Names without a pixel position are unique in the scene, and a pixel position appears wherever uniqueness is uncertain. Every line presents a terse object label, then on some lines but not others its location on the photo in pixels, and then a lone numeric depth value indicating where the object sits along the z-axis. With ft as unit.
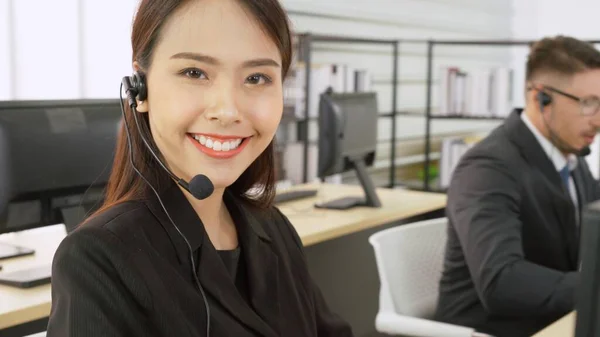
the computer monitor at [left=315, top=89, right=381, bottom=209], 10.27
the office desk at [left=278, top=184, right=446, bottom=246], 8.93
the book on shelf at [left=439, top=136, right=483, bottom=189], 16.01
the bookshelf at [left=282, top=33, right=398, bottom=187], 12.67
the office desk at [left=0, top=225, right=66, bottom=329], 5.70
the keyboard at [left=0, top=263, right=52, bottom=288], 6.32
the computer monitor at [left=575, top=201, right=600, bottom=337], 1.90
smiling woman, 3.33
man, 6.10
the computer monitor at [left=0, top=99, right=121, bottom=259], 6.53
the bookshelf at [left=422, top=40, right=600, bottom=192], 14.55
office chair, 6.11
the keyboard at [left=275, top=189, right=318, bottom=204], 10.49
